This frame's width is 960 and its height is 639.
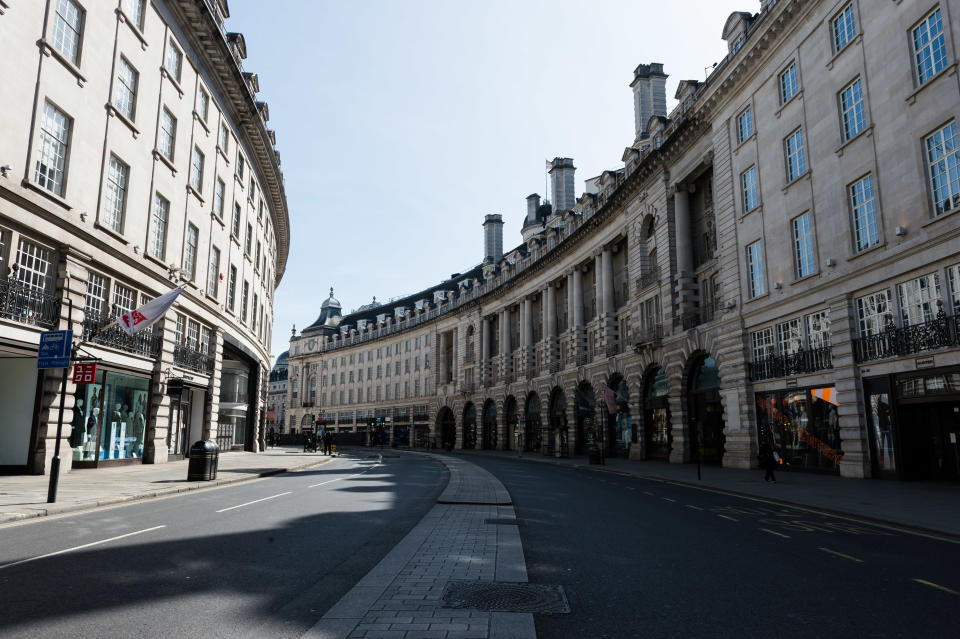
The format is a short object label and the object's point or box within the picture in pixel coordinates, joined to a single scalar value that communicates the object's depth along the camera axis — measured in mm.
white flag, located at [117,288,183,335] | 18812
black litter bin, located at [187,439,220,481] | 19344
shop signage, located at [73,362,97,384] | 17188
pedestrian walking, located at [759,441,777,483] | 21859
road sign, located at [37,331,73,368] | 14648
